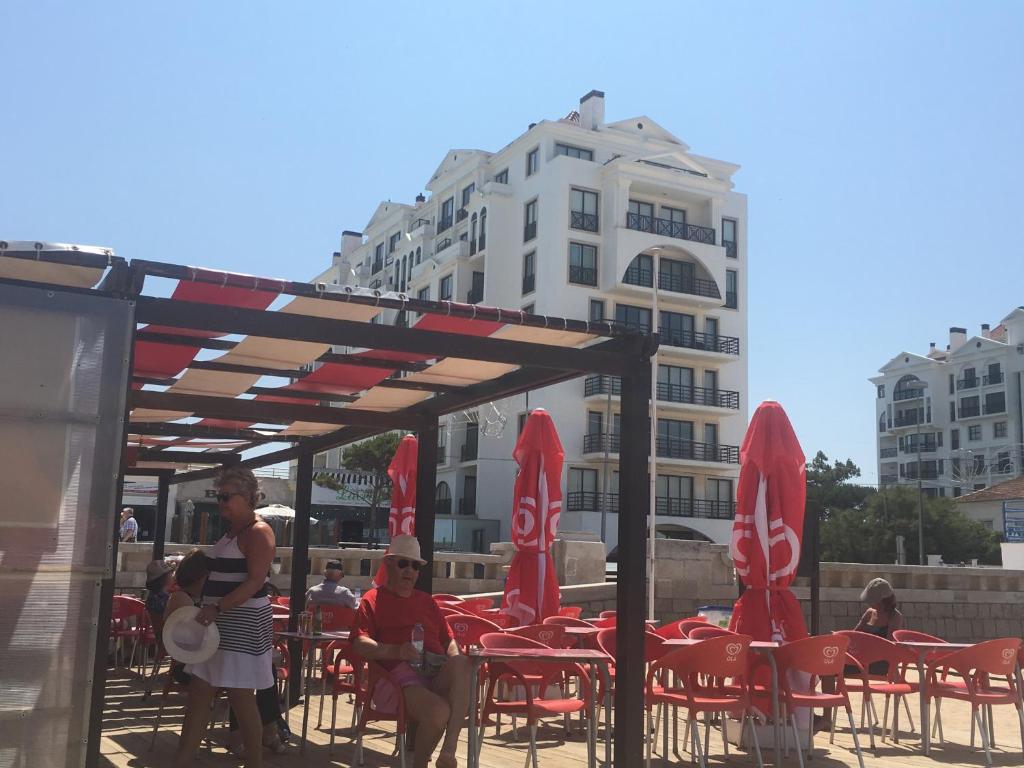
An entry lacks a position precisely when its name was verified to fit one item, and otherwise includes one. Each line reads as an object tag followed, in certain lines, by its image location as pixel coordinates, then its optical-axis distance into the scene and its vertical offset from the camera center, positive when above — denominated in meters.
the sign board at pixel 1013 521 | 28.72 +1.57
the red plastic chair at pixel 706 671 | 6.89 -0.65
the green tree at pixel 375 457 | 49.91 +4.84
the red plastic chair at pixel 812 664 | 7.23 -0.61
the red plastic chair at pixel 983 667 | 8.23 -0.68
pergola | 5.36 +1.31
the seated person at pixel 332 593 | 9.94 -0.31
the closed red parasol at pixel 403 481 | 13.15 +0.99
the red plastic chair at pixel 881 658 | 8.69 -0.68
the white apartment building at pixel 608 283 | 48.34 +13.16
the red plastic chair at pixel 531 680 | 6.57 -0.80
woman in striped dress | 5.57 -0.36
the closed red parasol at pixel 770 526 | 8.54 +0.37
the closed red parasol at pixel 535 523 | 10.63 +0.43
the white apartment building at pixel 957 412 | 77.06 +12.72
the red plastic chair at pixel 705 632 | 8.48 -0.48
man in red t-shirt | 5.78 -0.49
